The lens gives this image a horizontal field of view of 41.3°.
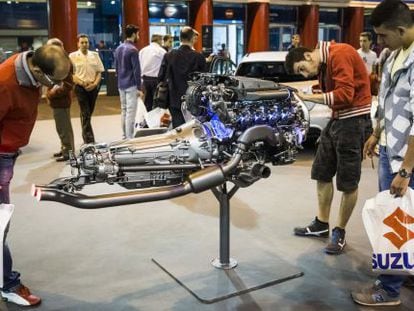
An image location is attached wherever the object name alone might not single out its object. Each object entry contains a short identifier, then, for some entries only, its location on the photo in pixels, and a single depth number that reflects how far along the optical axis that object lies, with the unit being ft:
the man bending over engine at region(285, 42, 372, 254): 12.03
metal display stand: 11.28
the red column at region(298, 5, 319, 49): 63.62
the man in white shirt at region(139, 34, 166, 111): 27.07
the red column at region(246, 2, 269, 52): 59.47
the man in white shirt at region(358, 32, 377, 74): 28.84
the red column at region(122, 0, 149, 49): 50.49
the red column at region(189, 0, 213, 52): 55.26
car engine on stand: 10.51
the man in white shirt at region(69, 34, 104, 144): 25.12
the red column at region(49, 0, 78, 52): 45.42
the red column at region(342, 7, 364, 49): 67.51
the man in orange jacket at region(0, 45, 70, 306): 9.65
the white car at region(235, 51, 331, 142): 25.58
